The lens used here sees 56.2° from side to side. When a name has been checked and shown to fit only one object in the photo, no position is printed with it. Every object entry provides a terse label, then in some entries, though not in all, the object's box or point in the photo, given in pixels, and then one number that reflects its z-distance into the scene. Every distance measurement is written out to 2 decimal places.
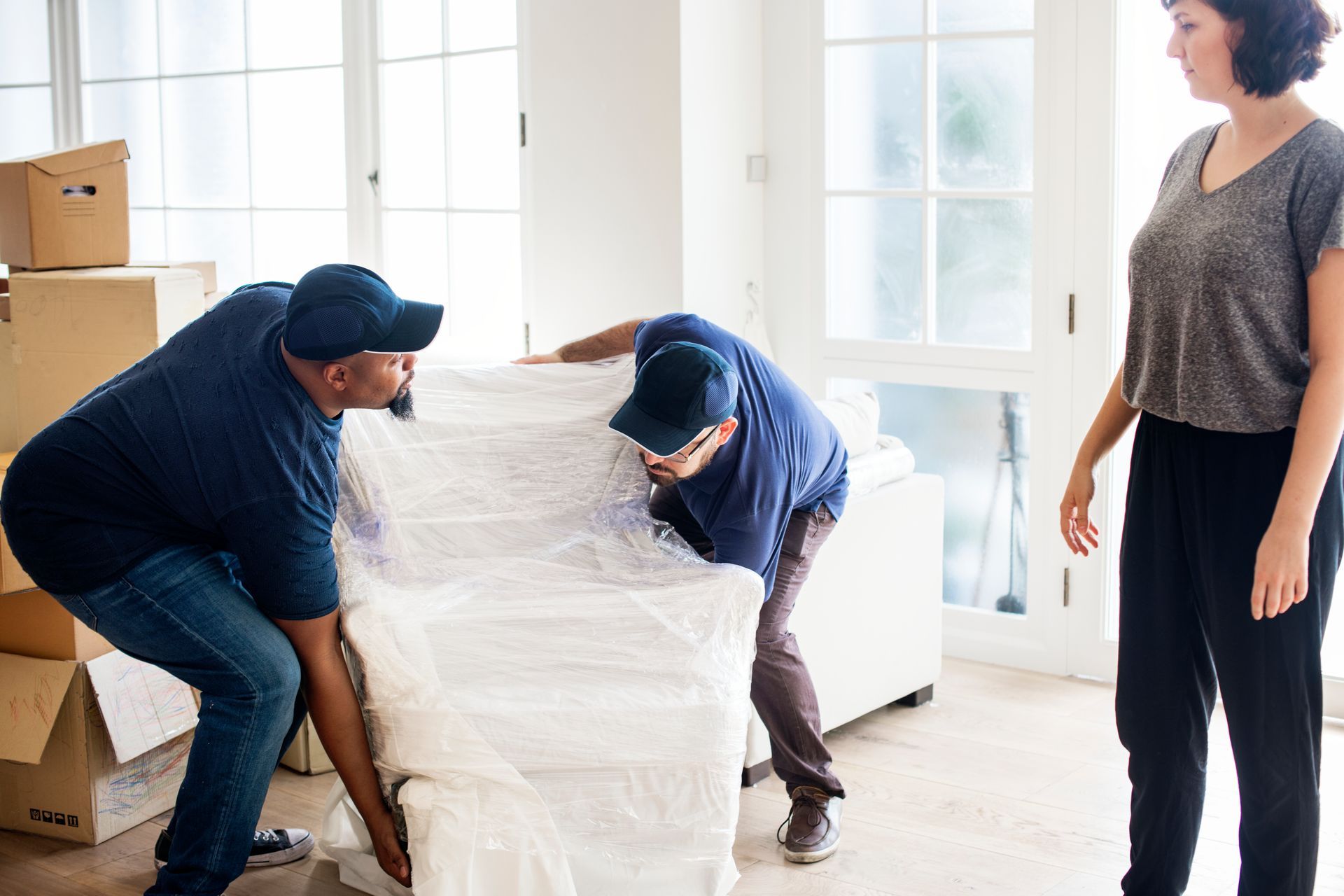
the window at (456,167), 3.60
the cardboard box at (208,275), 3.01
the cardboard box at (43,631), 2.32
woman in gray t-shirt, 1.50
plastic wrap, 1.83
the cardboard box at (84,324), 2.52
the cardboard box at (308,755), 2.59
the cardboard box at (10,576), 2.19
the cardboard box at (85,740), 2.30
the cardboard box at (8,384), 2.67
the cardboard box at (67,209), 2.66
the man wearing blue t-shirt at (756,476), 1.85
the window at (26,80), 4.58
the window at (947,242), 3.07
